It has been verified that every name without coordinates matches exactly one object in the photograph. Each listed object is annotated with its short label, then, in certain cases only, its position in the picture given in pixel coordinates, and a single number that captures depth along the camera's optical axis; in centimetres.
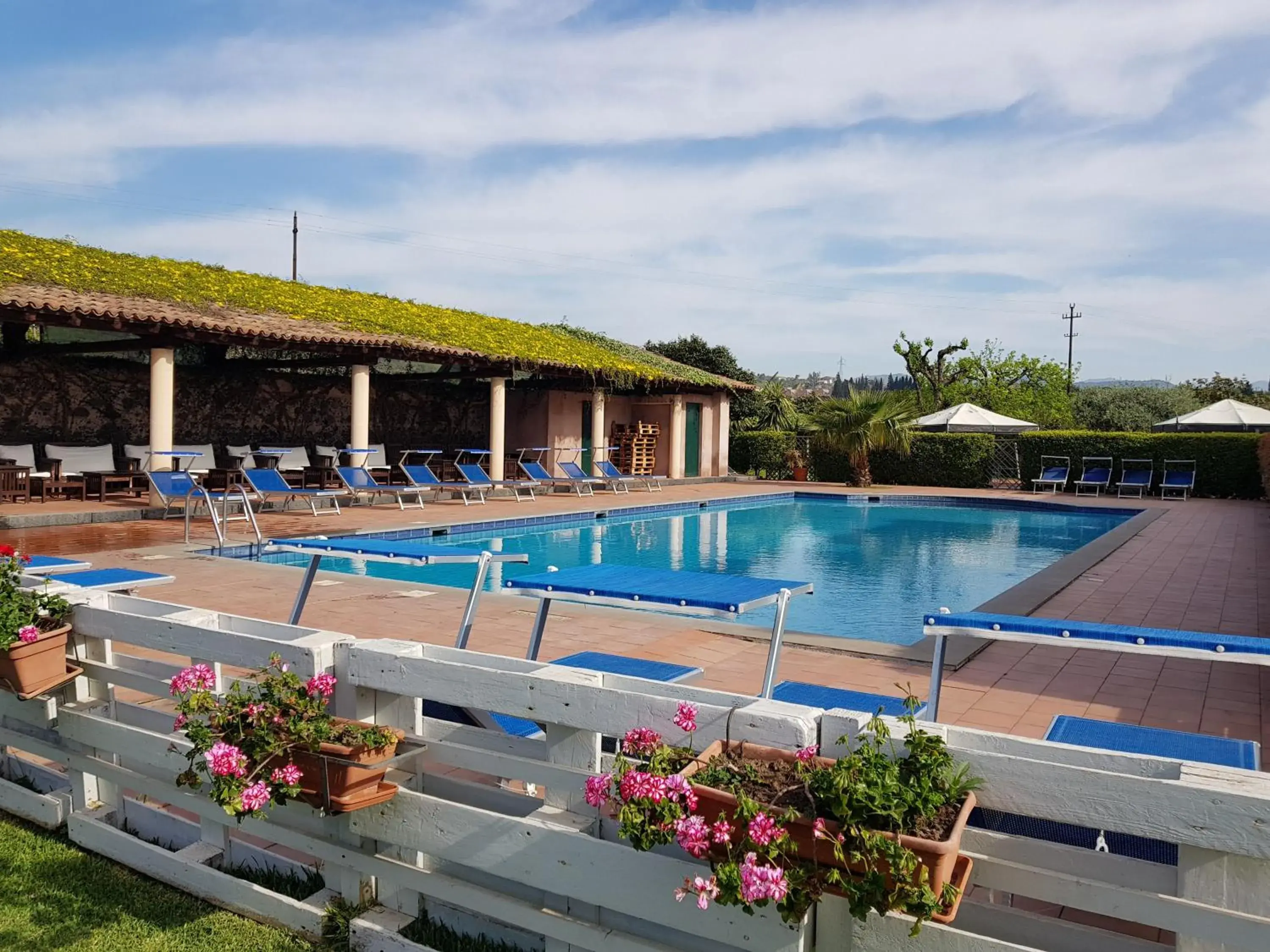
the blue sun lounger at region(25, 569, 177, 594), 452
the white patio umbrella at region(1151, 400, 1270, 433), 2280
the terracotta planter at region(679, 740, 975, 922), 157
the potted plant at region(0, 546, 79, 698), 294
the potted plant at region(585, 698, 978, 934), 158
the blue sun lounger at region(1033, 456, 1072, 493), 2206
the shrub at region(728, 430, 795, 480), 2605
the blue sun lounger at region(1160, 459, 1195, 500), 2127
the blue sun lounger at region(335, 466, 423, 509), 1472
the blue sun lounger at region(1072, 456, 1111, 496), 2156
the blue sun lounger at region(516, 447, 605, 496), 1861
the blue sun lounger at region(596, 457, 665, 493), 1984
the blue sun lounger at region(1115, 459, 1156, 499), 2156
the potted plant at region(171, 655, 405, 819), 224
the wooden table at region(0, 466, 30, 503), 1323
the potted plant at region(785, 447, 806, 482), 2519
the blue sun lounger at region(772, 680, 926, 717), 354
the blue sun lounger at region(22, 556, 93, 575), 429
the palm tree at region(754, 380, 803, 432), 2972
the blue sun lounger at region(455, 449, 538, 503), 1641
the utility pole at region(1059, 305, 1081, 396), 5638
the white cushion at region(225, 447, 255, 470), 1622
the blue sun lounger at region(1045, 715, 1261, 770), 273
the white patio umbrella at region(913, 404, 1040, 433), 2391
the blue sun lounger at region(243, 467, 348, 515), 1167
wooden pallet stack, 2402
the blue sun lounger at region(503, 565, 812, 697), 359
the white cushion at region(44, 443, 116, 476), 1485
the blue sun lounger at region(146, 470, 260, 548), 977
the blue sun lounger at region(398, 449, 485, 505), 1562
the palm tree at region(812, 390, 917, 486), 2206
